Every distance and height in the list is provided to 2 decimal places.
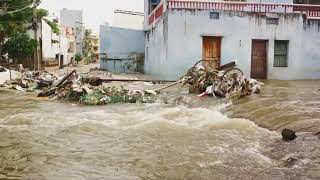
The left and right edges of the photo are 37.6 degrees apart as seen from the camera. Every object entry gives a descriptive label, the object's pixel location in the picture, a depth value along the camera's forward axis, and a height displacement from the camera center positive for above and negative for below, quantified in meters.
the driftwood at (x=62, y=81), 17.71 -0.81
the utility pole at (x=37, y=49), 30.38 +0.64
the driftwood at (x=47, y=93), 17.03 -1.22
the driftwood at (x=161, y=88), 16.37 -0.99
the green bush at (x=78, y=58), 62.64 +0.21
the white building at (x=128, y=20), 36.19 +3.16
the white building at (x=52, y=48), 35.53 +1.08
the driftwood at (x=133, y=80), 20.42 -0.89
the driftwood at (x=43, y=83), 19.87 -1.01
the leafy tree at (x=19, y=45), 27.94 +0.84
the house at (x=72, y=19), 80.31 +7.05
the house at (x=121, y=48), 32.56 +0.83
